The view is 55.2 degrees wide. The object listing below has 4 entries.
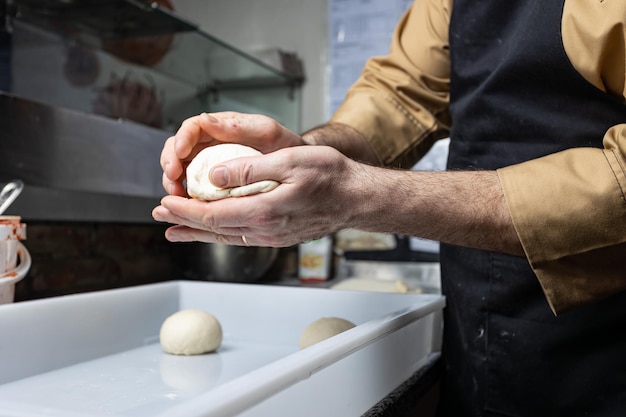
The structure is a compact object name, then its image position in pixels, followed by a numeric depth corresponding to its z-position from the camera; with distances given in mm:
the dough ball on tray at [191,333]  986
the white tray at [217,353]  560
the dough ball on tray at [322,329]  952
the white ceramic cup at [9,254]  897
